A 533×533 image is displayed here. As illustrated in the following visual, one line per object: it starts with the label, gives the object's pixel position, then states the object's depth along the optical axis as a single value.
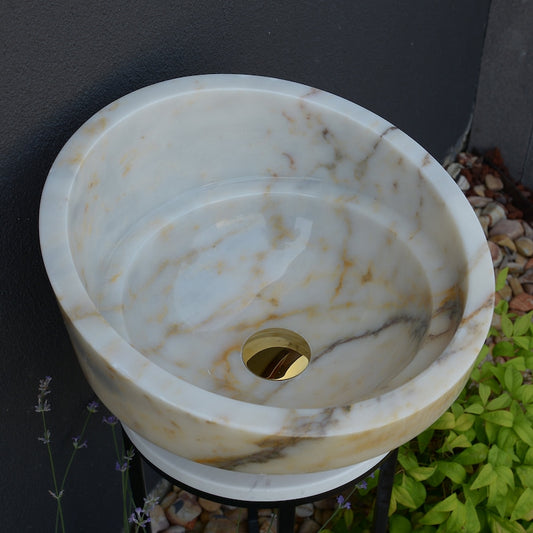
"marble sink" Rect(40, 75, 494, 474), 0.83
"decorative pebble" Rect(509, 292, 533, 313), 2.07
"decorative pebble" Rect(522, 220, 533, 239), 2.34
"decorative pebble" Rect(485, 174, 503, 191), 2.47
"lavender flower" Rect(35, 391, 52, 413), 1.08
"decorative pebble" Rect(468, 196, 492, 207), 2.40
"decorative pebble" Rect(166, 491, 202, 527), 1.65
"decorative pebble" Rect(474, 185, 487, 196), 2.45
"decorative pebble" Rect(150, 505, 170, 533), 1.63
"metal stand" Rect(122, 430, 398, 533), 0.94
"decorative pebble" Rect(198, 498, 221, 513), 1.68
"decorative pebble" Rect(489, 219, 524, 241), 2.29
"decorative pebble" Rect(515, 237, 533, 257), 2.25
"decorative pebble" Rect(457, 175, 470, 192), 2.44
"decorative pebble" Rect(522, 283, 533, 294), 2.15
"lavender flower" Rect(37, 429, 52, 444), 1.05
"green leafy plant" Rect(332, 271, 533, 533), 1.39
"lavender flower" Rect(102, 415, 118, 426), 1.14
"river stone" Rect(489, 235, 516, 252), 2.27
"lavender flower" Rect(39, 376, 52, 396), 1.00
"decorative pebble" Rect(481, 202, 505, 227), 2.35
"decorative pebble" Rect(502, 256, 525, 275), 2.22
